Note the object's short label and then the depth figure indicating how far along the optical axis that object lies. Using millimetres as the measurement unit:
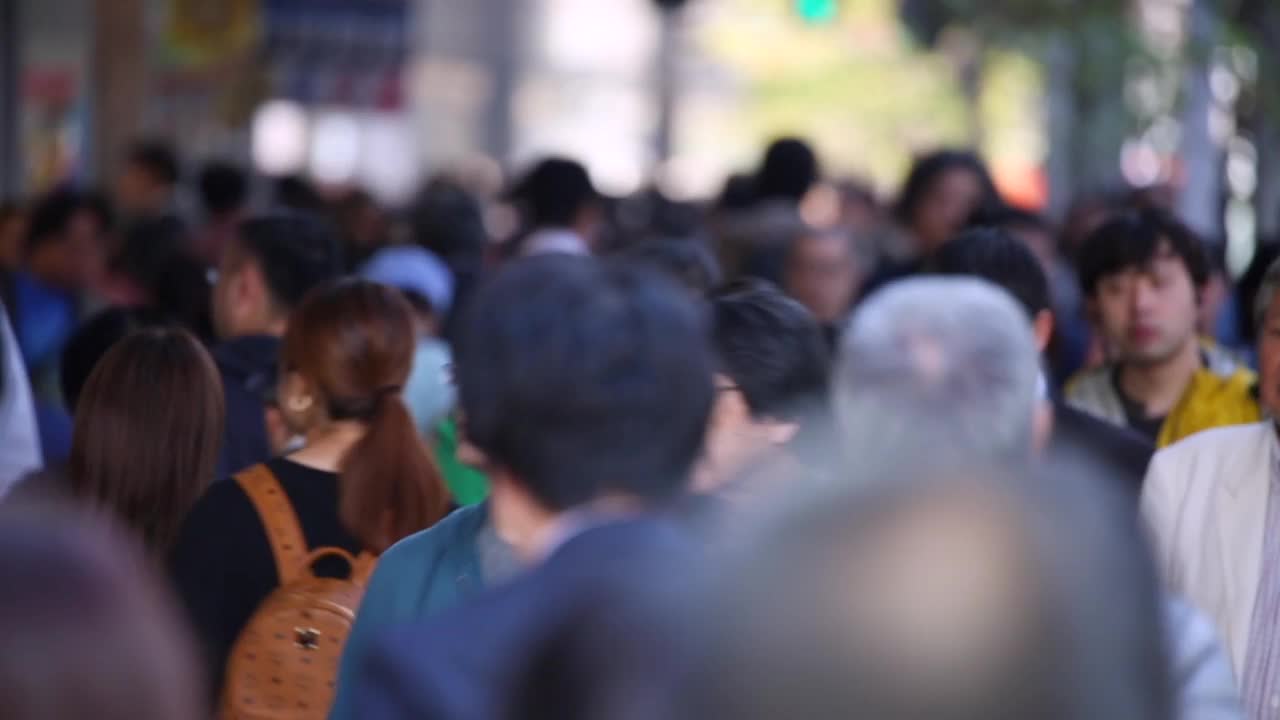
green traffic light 36719
